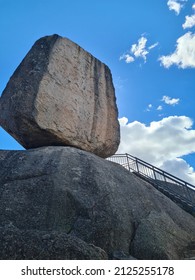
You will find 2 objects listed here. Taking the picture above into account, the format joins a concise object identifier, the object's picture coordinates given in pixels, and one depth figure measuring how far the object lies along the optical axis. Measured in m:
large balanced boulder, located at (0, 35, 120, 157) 7.74
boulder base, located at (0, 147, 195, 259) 5.05
